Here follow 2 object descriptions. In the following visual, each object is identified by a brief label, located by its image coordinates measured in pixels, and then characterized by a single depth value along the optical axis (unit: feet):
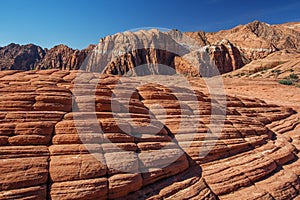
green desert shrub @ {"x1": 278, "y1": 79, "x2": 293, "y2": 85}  128.47
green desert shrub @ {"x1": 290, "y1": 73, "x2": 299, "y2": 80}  150.20
